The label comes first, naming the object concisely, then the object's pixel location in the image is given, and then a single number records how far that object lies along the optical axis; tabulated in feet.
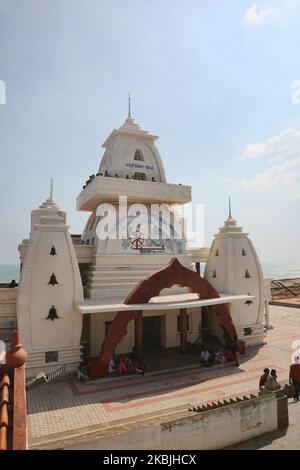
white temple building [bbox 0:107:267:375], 52.31
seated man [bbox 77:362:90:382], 49.29
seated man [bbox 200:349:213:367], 55.36
